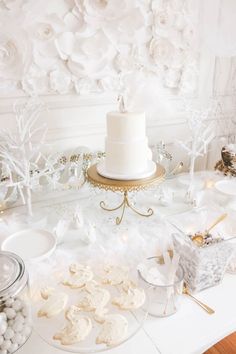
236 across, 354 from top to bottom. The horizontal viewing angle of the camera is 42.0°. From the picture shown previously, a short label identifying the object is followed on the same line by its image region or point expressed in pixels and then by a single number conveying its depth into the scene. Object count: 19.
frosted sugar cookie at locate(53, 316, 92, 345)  0.73
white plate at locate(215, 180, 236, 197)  1.49
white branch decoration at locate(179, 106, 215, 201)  1.50
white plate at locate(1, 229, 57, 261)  1.05
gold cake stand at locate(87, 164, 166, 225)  1.17
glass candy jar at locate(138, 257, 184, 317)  0.84
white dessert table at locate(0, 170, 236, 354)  0.76
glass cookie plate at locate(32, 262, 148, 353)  0.72
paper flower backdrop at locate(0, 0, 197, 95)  1.30
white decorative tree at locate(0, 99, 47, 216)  1.24
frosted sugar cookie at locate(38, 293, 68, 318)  0.81
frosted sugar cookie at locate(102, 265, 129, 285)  0.92
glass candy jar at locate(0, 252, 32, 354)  0.71
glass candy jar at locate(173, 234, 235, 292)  0.90
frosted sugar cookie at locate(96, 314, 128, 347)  0.73
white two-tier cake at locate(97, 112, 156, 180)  1.17
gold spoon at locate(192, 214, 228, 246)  0.99
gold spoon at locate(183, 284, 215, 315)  0.88
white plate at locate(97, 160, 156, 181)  1.20
